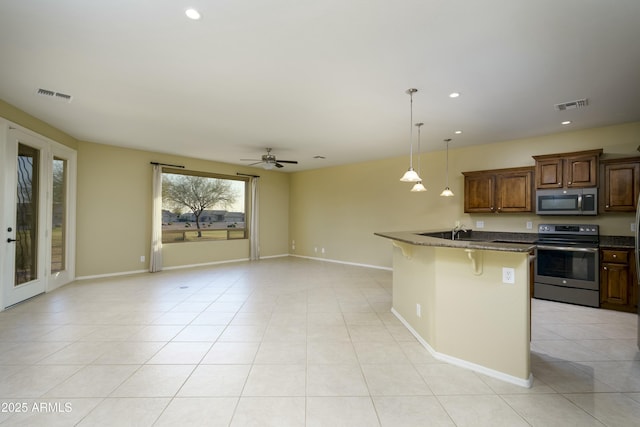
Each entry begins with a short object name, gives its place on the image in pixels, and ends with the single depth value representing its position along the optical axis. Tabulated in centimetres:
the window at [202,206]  698
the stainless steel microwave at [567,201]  425
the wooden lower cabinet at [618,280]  384
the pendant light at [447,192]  489
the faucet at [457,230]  471
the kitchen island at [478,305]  223
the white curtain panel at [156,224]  634
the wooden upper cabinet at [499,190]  488
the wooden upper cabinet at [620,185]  400
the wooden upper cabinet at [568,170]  424
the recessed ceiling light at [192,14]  200
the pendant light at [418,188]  411
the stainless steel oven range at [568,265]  409
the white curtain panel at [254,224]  813
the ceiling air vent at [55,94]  335
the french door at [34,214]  386
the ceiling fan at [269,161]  571
